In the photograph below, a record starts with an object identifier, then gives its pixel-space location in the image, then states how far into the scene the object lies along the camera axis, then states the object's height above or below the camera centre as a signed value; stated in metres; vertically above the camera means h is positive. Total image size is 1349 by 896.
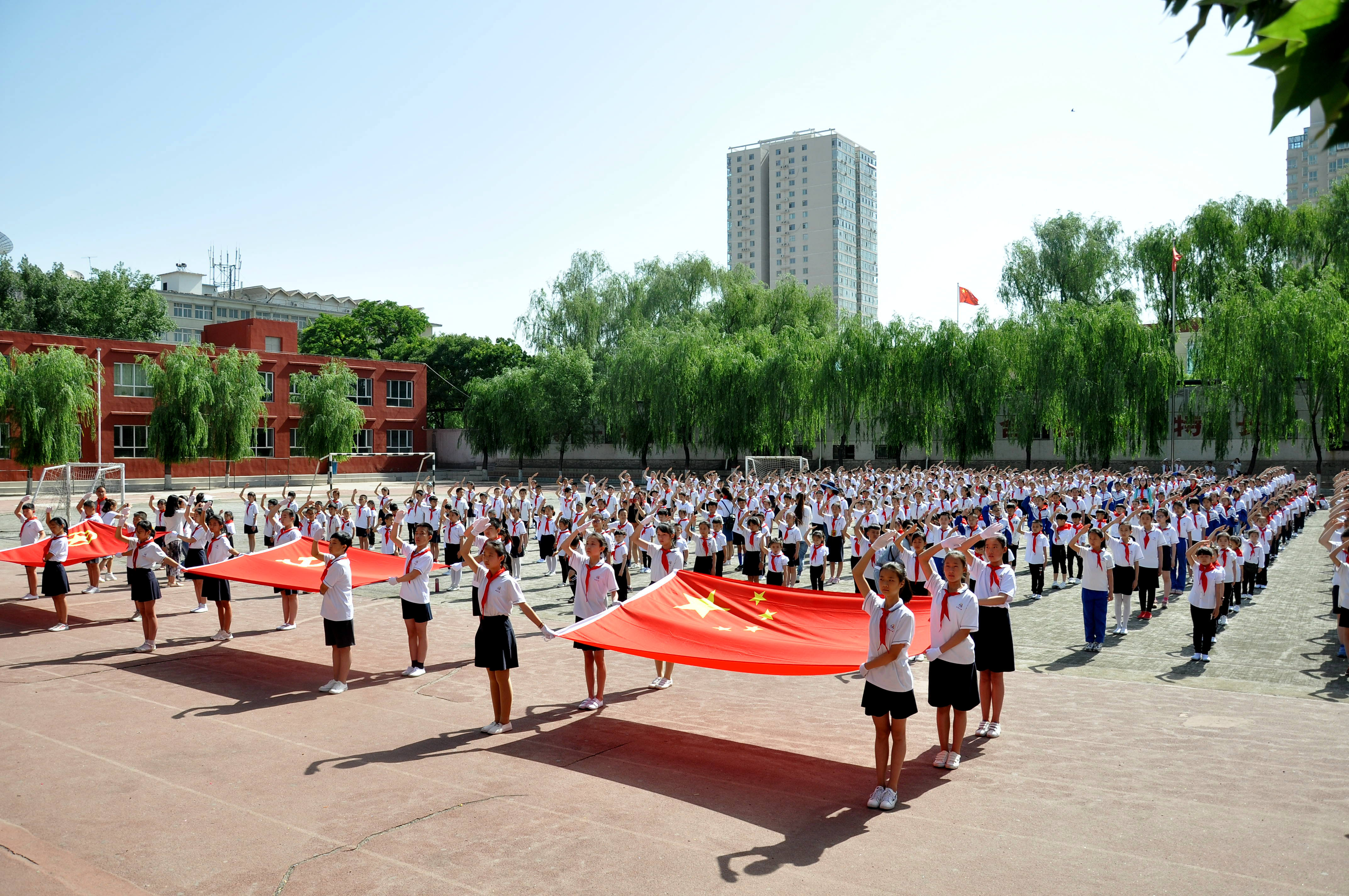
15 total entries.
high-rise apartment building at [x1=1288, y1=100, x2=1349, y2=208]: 134.62 +45.89
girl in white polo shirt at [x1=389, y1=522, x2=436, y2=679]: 10.55 -1.68
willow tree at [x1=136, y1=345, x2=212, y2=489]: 47.31 +2.41
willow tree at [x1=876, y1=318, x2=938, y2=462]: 42.25 +3.07
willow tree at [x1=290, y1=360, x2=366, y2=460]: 55.72 +2.75
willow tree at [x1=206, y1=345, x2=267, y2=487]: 49.16 +2.80
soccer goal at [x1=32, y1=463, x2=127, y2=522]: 23.02 -1.03
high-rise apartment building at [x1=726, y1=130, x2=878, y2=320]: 139.12 +38.36
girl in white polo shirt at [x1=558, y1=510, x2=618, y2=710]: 9.37 -1.47
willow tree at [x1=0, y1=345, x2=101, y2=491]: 39.91 +2.46
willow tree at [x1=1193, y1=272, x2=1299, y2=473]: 35.38 +3.55
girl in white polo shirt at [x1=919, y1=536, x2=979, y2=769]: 7.38 -1.72
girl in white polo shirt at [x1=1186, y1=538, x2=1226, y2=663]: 11.27 -1.78
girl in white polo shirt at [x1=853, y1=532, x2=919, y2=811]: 6.62 -1.68
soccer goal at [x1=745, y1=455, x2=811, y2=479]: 41.81 -0.49
